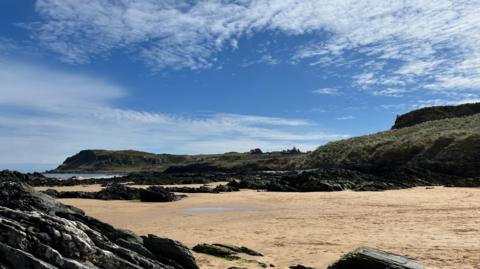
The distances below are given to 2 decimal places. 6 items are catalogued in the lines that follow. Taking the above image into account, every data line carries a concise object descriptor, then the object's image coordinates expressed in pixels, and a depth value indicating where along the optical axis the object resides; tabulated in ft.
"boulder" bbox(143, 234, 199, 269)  37.09
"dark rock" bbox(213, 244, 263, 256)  46.72
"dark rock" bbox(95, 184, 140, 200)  111.04
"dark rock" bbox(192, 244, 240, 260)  45.52
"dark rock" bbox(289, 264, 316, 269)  40.40
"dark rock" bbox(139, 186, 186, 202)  104.83
